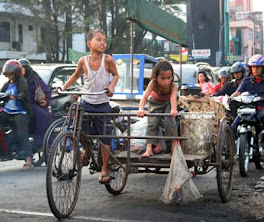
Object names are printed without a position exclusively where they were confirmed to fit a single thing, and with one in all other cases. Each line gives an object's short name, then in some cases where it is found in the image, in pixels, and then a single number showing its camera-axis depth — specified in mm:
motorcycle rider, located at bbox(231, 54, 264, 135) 8164
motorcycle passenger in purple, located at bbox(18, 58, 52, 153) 8836
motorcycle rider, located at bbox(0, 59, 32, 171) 8562
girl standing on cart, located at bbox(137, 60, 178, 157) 5586
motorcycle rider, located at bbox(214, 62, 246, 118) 9797
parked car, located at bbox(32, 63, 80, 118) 10109
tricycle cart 4973
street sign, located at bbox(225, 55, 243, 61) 59438
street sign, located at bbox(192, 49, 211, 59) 45688
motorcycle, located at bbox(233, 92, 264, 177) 7973
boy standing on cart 5684
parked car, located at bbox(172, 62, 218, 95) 15719
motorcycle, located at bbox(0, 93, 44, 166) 8609
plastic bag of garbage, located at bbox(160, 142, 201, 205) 5113
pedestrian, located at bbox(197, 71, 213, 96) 11566
